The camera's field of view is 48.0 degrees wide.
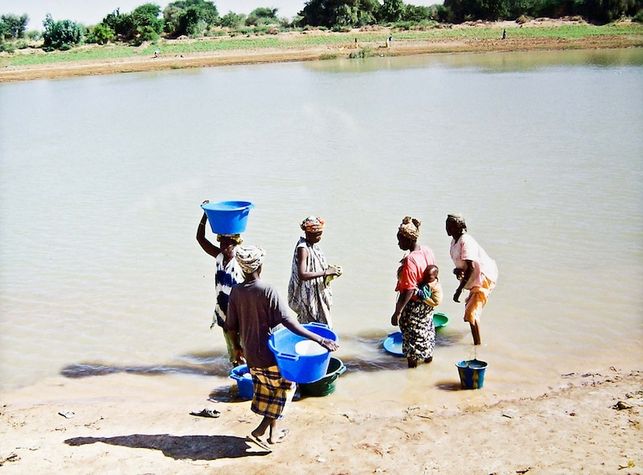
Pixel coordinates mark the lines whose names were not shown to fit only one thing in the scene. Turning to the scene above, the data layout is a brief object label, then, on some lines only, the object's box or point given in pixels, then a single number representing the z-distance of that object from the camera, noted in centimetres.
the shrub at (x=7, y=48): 5382
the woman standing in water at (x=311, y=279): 538
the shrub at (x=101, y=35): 5800
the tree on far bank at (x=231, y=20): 7019
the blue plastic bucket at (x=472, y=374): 550
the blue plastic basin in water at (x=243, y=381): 543
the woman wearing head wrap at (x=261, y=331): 434
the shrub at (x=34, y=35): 7762
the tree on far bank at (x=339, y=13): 6388
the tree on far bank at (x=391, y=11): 6675
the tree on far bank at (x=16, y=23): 8001
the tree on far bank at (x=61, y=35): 5669
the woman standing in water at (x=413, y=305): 547
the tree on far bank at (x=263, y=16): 7760
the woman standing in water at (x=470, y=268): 580
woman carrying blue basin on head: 532
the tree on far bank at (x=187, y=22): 6000
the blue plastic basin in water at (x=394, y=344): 635
